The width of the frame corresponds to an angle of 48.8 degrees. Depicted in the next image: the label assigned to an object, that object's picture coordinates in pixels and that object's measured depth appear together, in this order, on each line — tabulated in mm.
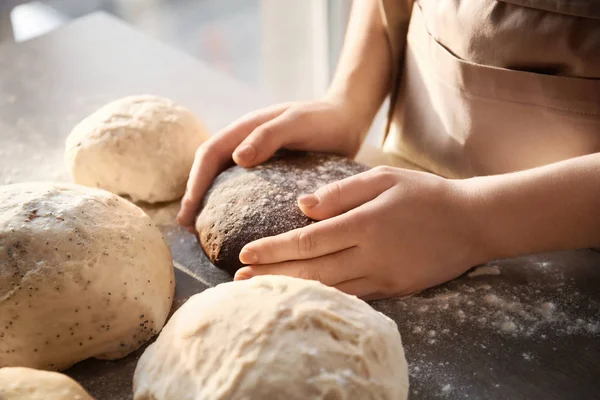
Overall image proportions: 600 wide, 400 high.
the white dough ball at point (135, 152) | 1319
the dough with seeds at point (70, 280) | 931
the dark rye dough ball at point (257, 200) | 1109
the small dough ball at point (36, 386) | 755
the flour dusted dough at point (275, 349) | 779
